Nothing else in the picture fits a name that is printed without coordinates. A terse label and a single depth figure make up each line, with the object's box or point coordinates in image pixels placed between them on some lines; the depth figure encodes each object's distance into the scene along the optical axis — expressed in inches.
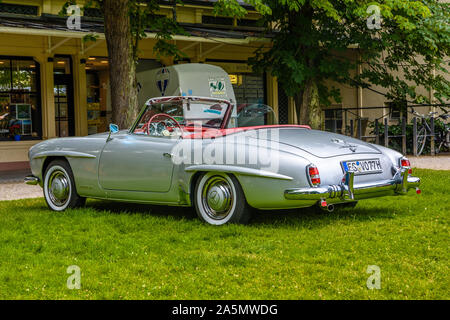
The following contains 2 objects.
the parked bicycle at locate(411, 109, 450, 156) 672.4
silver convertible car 224.1
